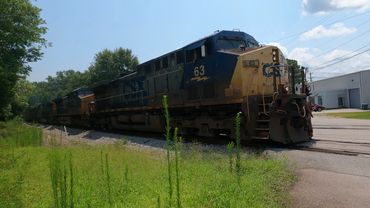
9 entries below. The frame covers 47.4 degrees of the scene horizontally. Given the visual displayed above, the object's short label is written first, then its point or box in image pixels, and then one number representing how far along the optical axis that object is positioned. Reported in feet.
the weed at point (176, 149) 15.86
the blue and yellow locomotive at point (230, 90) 43.16
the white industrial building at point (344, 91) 210.79
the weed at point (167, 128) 15.35
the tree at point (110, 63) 288.92
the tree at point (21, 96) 128.26
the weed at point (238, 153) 20.73
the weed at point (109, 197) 21.15
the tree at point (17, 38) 85.51
